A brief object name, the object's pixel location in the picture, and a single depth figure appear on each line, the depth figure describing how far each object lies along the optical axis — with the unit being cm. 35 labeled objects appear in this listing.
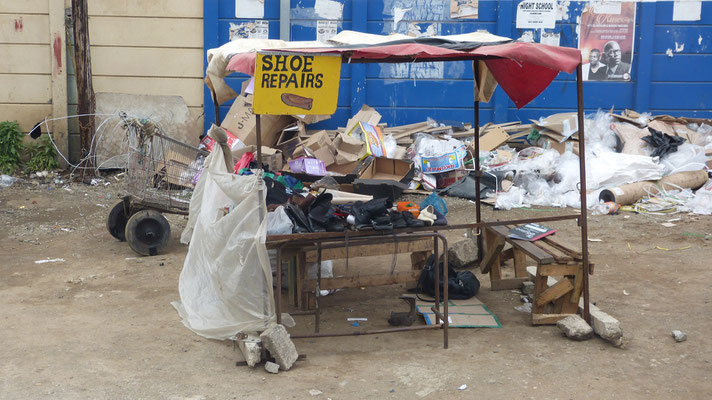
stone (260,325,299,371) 436
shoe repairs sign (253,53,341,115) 453
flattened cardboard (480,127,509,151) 1053
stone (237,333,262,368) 440
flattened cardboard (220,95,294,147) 1025
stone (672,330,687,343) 486
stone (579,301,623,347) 477
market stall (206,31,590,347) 456
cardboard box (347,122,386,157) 990
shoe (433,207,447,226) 491
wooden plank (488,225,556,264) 511
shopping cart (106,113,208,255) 685
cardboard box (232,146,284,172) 970
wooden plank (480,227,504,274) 590
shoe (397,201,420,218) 505
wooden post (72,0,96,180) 995
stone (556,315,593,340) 488
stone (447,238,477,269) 655
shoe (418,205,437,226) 484
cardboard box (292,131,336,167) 982
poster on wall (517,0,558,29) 1098
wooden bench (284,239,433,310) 507
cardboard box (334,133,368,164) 982
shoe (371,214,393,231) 468
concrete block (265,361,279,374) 435
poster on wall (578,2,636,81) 1098
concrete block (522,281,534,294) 603
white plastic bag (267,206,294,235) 461
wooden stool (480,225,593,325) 515
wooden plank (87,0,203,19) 1077
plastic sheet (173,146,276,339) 454
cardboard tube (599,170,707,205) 921
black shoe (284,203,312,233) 466
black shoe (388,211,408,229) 476
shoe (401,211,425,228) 478
